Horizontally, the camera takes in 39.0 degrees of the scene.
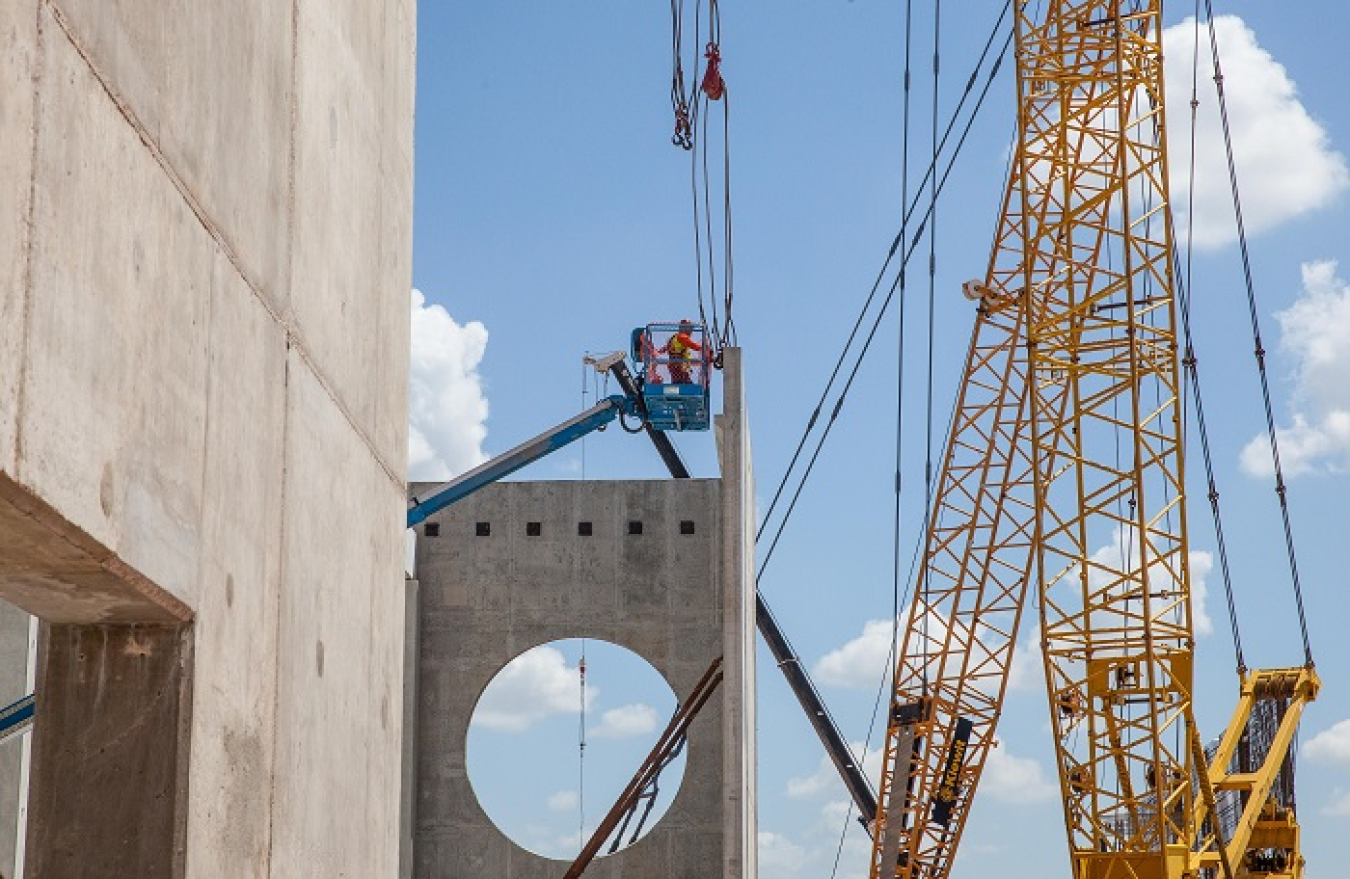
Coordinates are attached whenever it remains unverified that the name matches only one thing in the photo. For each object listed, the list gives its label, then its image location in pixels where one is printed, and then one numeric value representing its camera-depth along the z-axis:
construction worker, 26.58
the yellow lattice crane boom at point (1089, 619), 27.27
